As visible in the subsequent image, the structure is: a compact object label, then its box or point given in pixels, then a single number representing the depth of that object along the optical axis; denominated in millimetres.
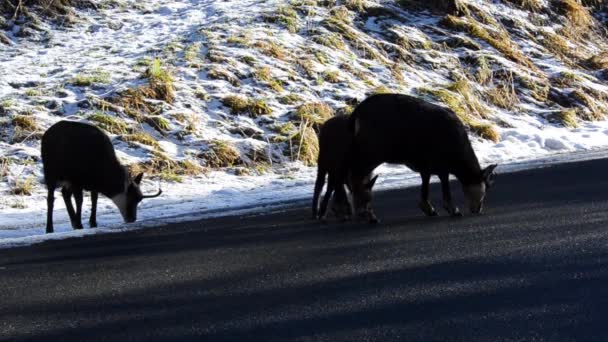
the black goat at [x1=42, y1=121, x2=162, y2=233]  11906
